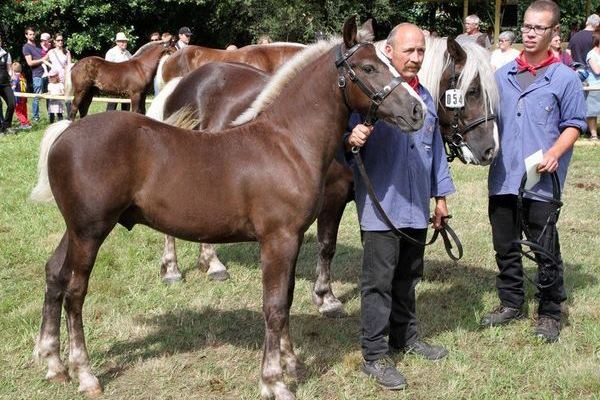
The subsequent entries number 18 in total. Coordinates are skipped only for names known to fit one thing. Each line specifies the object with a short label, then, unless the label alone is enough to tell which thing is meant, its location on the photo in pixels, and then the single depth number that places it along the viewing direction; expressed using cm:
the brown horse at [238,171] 340
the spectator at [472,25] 1129
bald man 363
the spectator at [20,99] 1483
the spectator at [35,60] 1634
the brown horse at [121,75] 1340
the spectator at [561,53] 1172
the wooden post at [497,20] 2019
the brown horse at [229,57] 761
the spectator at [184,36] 1443
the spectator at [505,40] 1110
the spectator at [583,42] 1327
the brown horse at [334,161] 420
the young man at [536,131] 420
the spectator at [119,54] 1618
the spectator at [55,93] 1514
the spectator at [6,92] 1337
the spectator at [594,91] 1202
